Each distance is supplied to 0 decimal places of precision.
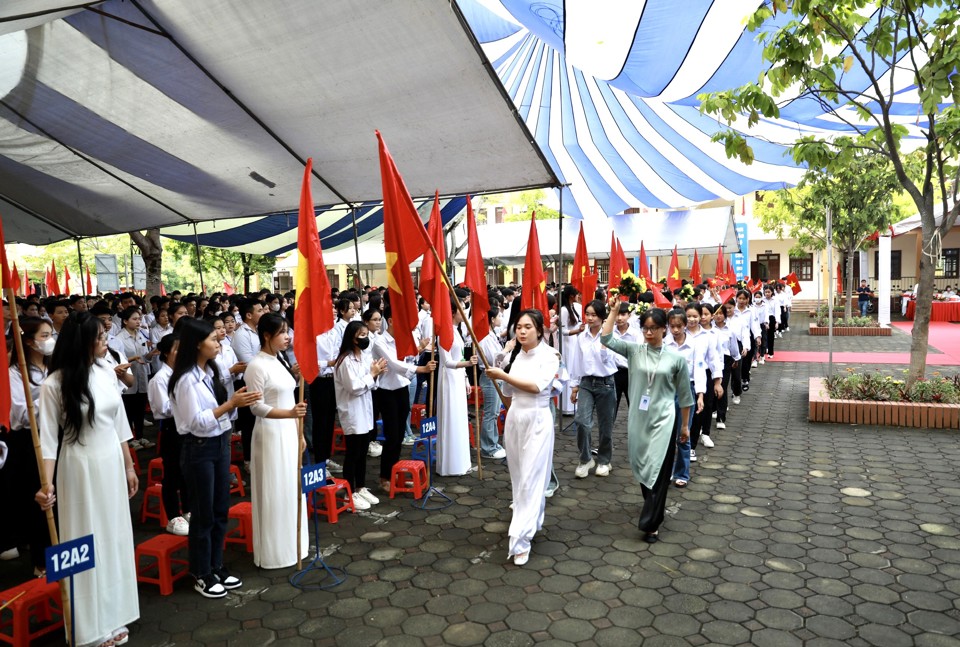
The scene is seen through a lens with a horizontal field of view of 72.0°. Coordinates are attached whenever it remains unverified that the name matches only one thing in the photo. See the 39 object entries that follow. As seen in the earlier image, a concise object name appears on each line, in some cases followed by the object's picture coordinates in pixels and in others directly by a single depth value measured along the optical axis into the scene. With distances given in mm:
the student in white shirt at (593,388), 5480
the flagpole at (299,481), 3551
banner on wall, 20750
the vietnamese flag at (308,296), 3714
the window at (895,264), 25688
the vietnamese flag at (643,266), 14158
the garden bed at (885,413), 6707
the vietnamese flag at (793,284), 15295
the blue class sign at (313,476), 3694
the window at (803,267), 28750
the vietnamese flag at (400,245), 3967
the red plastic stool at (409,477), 5020
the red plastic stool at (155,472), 5027
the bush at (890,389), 6977
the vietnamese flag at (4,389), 2791
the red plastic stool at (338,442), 6504
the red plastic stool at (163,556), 3539
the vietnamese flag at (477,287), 5324
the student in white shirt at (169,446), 4301
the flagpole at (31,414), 2658
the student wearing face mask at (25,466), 3646
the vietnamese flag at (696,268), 16767
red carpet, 11852
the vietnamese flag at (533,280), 6285
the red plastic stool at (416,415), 7164
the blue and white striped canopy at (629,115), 6891
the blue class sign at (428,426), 5039
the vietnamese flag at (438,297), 4945
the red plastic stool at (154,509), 4496
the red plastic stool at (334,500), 4578
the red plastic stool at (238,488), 5215
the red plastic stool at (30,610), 2953
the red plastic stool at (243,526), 4145
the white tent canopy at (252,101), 4961
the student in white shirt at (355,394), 4691
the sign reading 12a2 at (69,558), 2578
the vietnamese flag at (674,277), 13523
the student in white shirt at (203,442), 3346
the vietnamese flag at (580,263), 7929
